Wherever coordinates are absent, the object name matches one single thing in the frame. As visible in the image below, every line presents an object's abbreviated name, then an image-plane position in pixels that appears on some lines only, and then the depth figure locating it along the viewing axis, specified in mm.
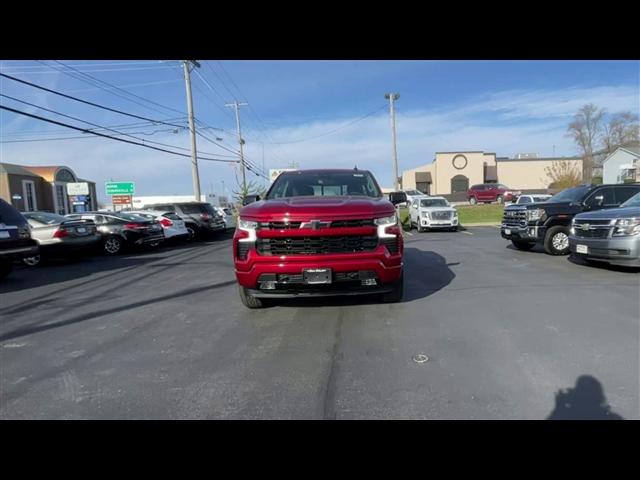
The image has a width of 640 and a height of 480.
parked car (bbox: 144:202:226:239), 15672
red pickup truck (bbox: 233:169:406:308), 4051
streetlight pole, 32188
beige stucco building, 45062
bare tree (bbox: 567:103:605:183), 53947
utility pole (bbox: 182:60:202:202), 24469
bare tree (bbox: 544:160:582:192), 34188
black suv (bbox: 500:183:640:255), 9047
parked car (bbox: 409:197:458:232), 16641
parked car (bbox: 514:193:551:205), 18419
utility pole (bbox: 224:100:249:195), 42766
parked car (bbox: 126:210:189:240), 13750
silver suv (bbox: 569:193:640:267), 6414
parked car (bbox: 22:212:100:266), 9859
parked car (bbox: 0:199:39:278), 7328
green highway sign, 35219
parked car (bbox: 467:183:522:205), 32528
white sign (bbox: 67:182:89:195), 34375
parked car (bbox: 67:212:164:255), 11977
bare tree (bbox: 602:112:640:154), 50500
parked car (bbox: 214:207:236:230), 18956
